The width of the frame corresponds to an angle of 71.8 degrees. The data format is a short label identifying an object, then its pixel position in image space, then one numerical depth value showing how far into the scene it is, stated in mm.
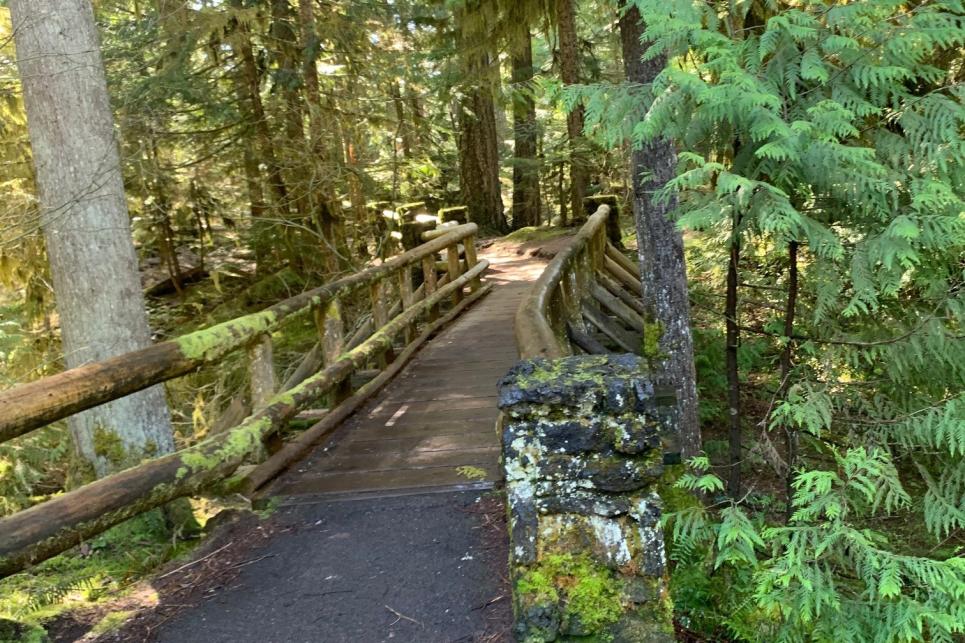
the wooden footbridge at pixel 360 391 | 3271
